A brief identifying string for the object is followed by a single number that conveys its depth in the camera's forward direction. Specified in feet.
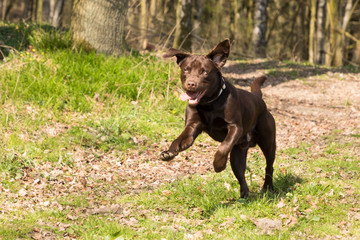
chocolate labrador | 27.84
